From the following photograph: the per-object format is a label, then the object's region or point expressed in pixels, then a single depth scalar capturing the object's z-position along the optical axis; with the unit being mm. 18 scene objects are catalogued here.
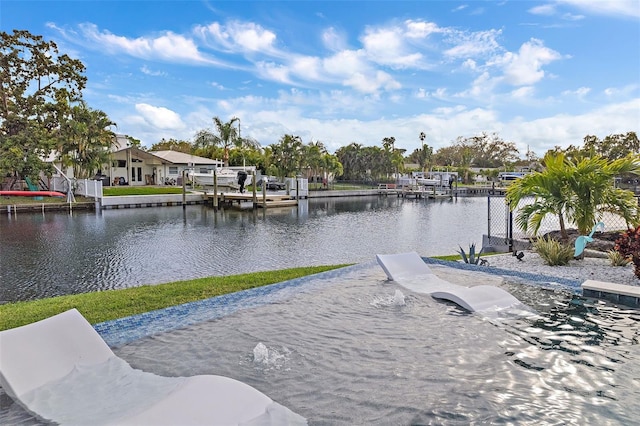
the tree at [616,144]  51000
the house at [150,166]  37594
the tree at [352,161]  56125
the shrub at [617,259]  7715
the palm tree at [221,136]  41750
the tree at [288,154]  40188
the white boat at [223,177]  33156
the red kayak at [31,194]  24594
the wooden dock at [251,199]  27797
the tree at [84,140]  29484
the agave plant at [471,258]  8406
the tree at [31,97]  26016
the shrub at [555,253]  8180
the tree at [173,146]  60438
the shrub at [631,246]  6714
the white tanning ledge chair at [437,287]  5719
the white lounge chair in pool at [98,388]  2842
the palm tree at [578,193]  8430
